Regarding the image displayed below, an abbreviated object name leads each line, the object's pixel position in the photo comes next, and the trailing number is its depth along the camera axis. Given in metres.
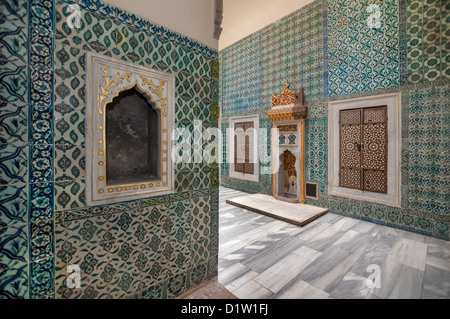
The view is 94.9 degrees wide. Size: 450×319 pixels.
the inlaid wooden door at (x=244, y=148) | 5.80
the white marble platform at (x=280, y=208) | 3.63
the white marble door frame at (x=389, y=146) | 3.37
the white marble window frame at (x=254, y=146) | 5.62
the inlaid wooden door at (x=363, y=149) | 3.53
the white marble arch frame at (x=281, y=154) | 4.60
